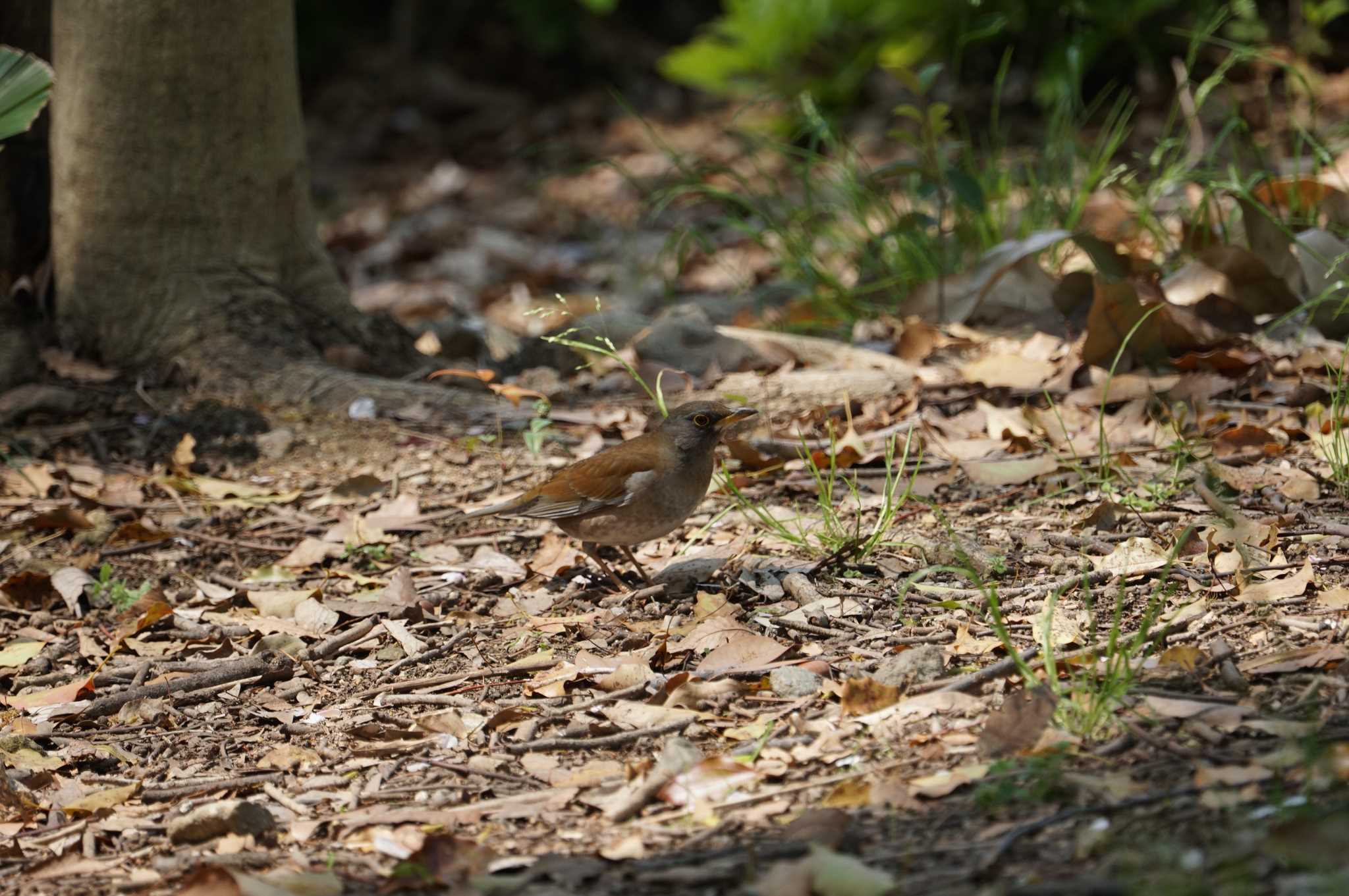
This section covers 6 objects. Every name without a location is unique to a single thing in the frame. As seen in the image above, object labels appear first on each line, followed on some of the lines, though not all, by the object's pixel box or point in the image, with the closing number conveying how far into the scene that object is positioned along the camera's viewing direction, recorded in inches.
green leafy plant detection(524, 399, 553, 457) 382.6
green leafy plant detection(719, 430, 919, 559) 308.2
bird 324.8
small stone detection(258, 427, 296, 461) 411.5
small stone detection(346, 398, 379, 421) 423.2
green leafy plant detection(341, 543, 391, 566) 355.6
